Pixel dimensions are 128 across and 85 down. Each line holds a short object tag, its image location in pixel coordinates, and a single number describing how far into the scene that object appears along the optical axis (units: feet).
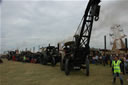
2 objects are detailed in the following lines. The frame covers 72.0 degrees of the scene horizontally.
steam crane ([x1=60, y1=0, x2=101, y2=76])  19.13
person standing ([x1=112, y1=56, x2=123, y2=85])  14.06
